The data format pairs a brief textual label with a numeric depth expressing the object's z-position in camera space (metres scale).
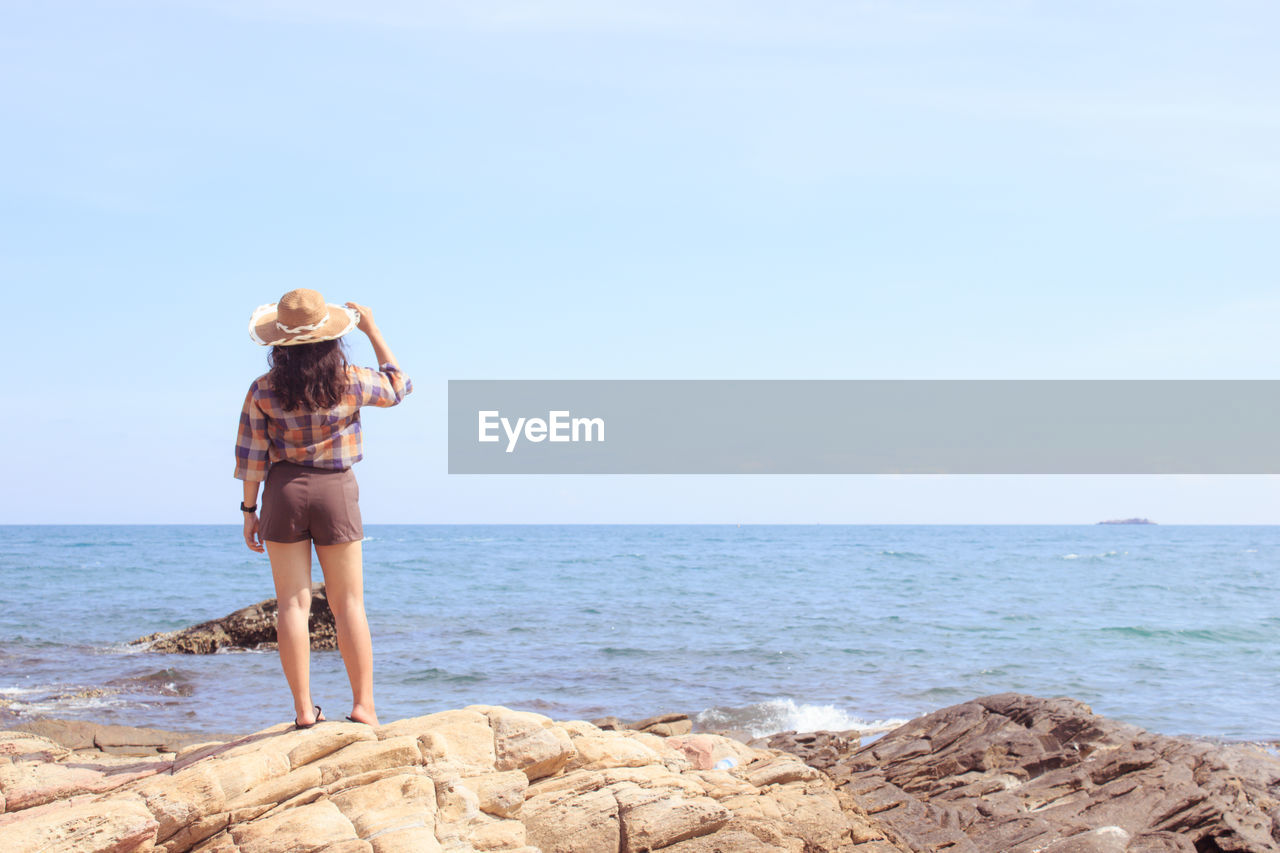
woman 4.60
